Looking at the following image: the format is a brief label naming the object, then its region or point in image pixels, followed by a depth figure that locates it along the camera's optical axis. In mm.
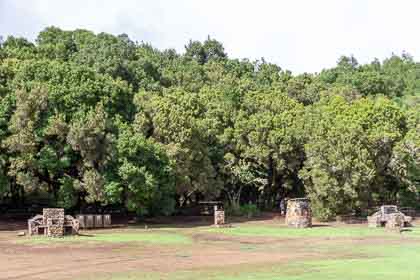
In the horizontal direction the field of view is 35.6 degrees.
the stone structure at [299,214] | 47750
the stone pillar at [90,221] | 46375
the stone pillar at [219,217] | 47844
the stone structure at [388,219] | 46250
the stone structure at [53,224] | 39406
